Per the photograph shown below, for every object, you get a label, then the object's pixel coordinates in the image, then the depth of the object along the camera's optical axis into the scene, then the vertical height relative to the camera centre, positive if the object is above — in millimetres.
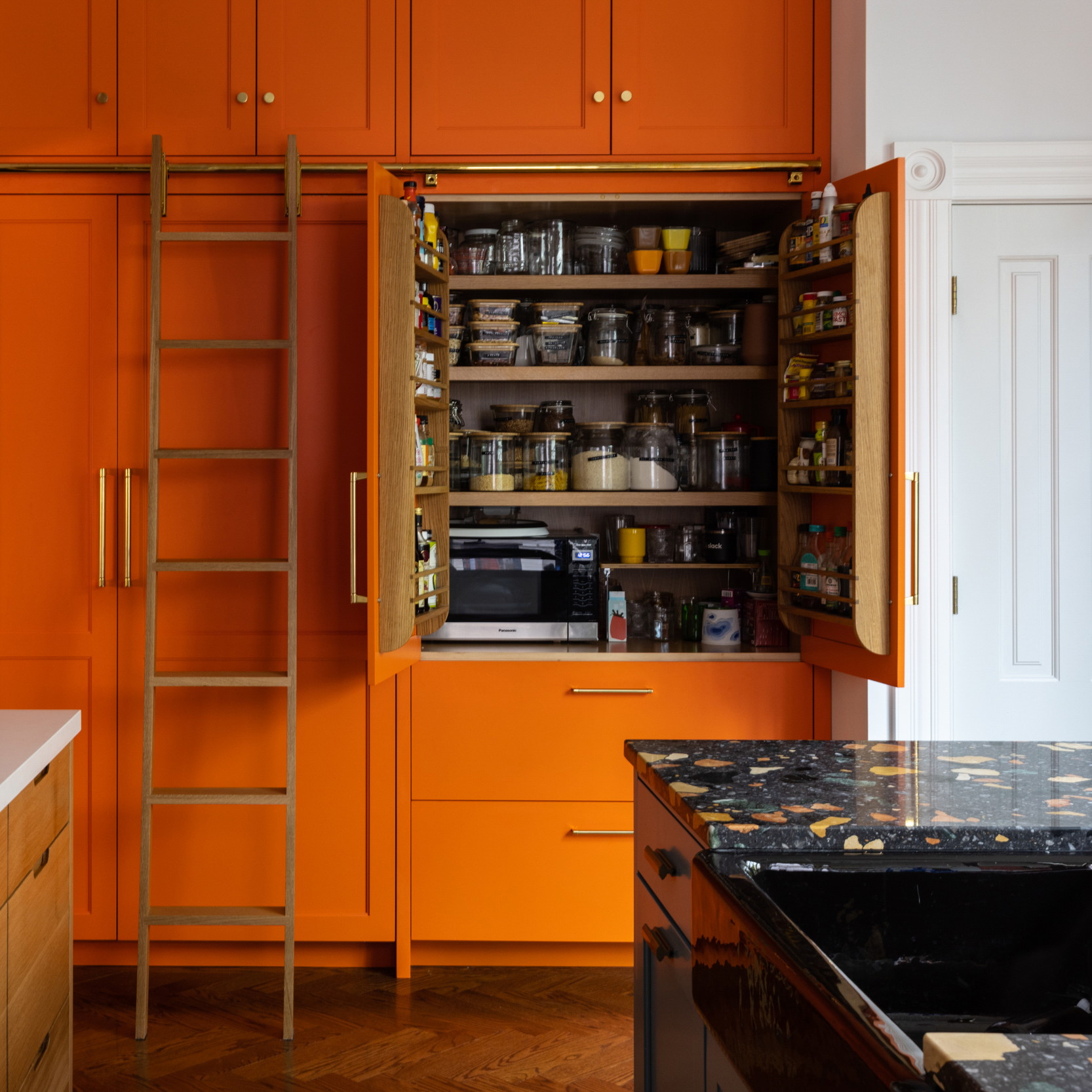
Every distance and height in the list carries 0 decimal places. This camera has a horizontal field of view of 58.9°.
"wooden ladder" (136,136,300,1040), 2473 -192
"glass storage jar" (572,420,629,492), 2842 +323
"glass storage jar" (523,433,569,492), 2852 +313
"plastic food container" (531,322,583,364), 2871 +683
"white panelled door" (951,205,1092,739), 2629 +216
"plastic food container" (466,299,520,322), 2818 +758
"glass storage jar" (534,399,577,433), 2922 +464
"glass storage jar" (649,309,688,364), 2885 +691
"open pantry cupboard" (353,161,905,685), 2332 +467
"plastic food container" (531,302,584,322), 2859 +763
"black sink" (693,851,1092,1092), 1053 -392
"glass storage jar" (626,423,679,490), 2857 +338
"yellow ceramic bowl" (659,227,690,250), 2822 +972
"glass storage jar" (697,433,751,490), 2861 +325
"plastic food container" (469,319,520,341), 2826 +700
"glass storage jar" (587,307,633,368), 2887 +699
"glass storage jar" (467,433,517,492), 2832 +311
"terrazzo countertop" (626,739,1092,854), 1107 -294
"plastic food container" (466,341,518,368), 2830 +633
